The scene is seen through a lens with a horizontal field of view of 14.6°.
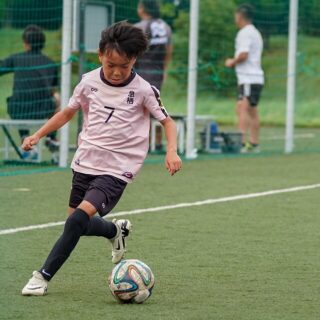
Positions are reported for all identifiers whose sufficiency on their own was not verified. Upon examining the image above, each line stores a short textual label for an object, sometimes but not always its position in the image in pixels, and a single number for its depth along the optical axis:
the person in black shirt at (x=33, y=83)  15.61
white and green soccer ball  6.93
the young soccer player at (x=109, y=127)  7.17
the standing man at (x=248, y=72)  17.88
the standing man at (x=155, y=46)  16.95
